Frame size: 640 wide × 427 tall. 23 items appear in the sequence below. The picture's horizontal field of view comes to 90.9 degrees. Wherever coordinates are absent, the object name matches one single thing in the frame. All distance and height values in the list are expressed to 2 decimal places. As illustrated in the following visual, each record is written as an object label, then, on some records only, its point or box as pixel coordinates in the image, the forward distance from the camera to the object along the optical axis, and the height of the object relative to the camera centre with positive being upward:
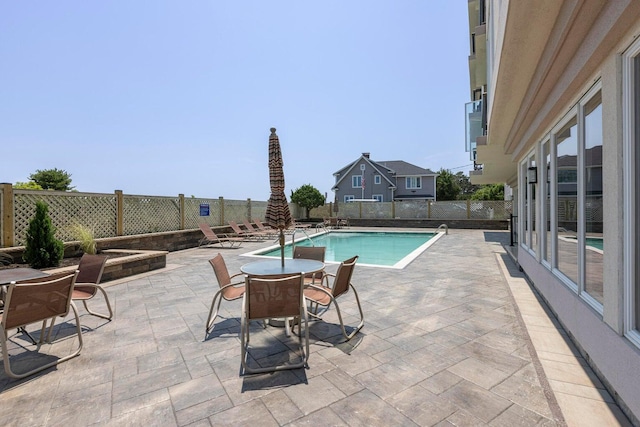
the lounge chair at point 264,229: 14.86 -0.92
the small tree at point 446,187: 40.47 +2.63
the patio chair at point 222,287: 3.76 -0.95
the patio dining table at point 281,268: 3.69 -0.72
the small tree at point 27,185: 17.38 +1.67
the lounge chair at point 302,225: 20.33 -0.98
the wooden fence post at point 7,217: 6.62 -0.04
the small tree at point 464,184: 56.49 +4.21
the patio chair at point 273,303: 2.84 -0.87
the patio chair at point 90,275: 4.13 -0.84
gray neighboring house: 34.28 +2.87
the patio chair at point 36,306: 2.73 -0.86
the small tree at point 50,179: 30.15 +3.43
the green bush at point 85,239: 7.70 -0.62
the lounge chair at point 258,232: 14.22 -0.97
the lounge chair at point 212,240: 11.90 -1.12
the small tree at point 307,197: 23.44 +0.97
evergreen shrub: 6.25 -0.57
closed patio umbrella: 4.20 +0.29
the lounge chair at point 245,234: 13.38 -0.99
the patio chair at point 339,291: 3.55 -0.95
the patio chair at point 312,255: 4.67 -0.69
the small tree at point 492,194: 33.22 +1.47
